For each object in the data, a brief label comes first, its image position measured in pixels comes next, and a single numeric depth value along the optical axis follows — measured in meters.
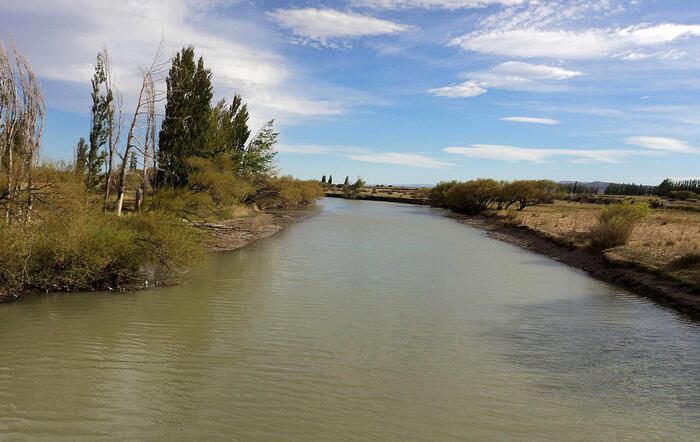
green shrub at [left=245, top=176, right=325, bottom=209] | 44.91
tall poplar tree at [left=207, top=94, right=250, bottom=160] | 31.58
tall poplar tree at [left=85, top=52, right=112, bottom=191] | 24.38
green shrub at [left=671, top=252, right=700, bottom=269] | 18.30
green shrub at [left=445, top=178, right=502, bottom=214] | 63.31
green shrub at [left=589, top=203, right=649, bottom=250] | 24.20
